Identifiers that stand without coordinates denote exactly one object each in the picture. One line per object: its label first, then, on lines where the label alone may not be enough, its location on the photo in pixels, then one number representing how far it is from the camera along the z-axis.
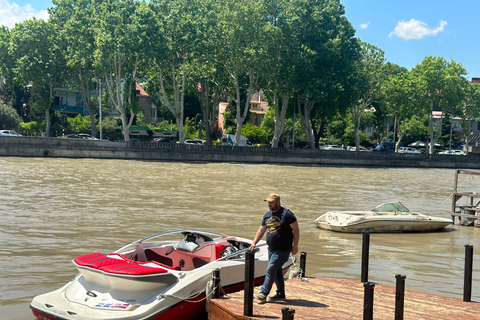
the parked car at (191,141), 71.75
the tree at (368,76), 68.25
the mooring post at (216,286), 8.55
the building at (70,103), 76.75
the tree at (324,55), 61.41
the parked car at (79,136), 63.65
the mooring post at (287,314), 6.47
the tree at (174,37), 55.75
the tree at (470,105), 82.44
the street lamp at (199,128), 87.03
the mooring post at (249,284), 7.51
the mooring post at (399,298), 7.05
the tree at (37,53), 61.44
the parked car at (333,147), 80.31
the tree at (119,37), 54.25
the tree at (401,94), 74.31
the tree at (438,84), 74.75
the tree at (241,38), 57.25
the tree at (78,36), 58.16
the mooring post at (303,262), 10.16
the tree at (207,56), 57.12
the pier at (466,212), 21.33
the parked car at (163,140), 71.46
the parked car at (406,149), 87.69
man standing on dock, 7.95
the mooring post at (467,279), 9.07
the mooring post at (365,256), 9.95
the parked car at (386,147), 84.81
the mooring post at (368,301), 6.89
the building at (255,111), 101.25
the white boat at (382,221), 18.31
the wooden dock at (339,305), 7.72
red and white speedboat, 7.99
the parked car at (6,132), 60.12
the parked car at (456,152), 90.74
